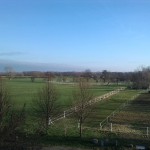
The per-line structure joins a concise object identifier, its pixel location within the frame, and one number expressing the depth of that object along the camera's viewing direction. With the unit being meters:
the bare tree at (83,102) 16.36
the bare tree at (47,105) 16.81
